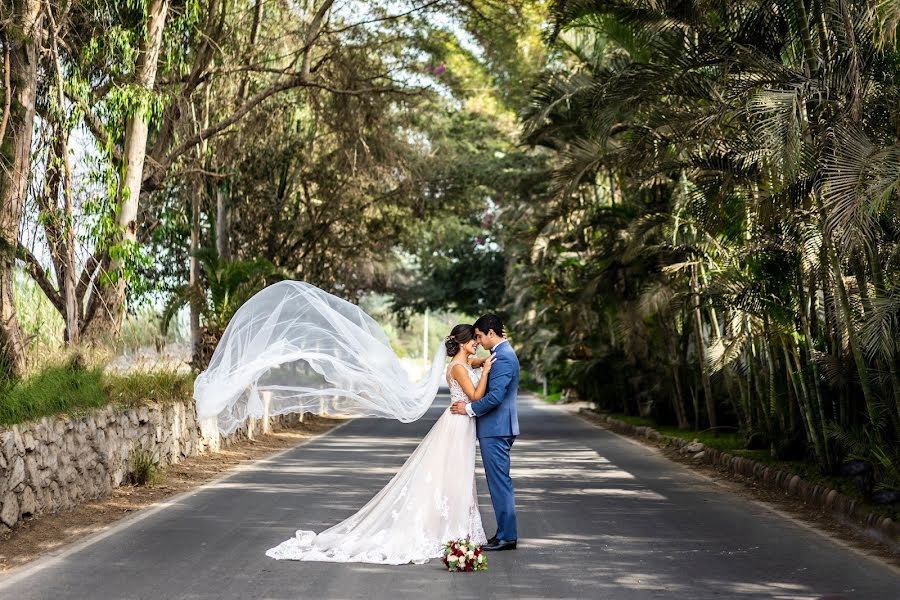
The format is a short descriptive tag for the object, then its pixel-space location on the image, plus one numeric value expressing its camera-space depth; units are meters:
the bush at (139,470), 15.43
